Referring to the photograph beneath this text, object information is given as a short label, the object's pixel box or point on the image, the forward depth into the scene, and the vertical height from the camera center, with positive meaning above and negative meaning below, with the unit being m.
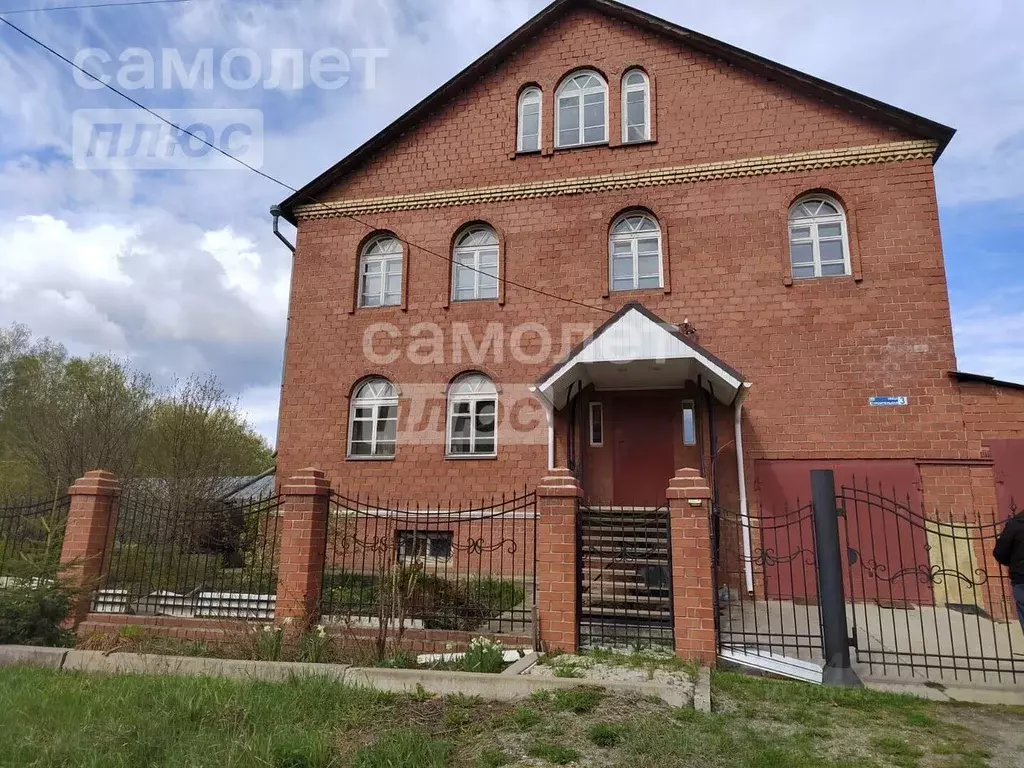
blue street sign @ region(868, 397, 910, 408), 10.49 +2.27
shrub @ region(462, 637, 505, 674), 5.83 -1.06
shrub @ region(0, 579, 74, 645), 6.61 -0.82
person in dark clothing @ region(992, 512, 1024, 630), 5.79 -0.04
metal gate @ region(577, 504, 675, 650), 6.89 -0.63
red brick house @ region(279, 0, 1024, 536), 10.57 +4.57
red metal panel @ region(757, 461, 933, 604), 9.93 +0.44
